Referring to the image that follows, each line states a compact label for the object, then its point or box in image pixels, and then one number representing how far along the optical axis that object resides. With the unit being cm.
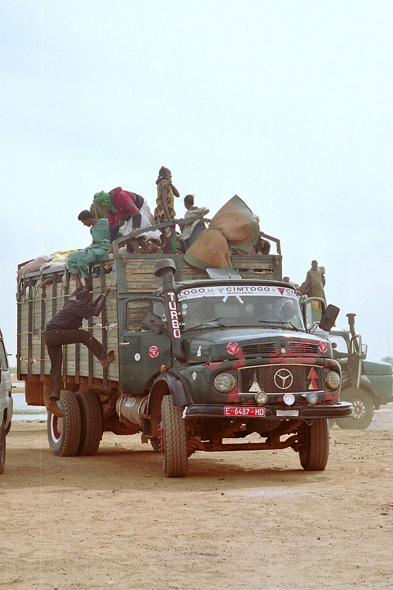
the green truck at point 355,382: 2011
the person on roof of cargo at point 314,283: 2164
